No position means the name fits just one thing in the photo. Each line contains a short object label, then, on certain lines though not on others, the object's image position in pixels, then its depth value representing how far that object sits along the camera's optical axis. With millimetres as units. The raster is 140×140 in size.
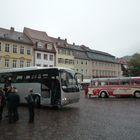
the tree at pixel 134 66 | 46812
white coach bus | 10568
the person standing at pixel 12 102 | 7293
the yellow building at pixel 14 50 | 29925
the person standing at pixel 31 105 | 7386
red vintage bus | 17440
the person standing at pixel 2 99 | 7577
